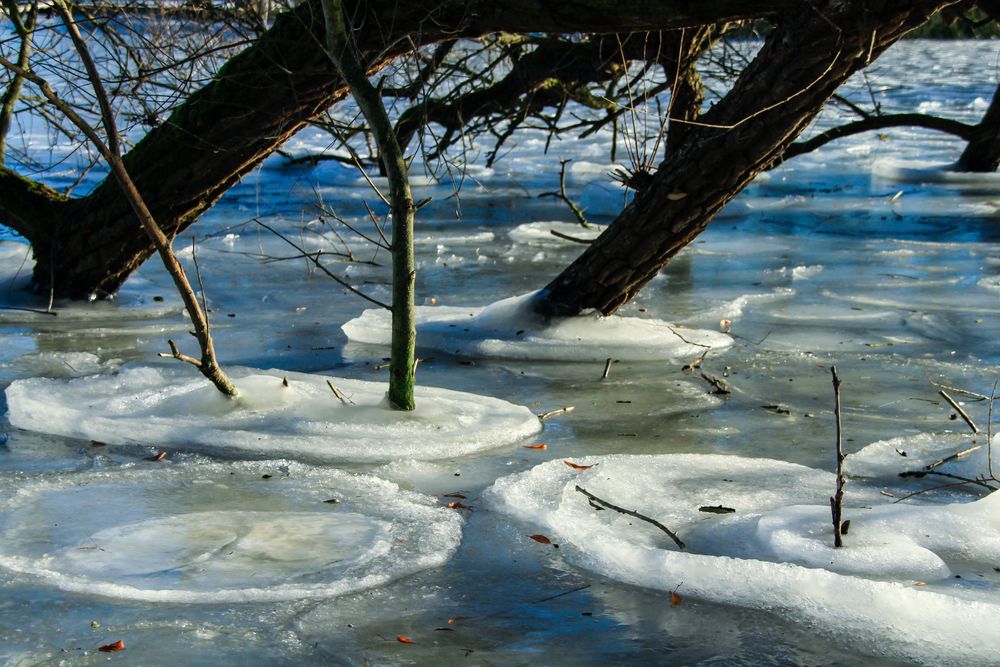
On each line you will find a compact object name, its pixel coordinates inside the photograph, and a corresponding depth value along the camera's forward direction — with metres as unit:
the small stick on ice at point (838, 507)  3.40
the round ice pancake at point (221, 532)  3.37
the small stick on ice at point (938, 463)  4.30
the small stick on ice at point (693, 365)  5.84
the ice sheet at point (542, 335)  6.14
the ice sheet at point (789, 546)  3.10
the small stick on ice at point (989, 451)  4.13
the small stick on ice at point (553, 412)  5.06
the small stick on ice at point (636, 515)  3.57
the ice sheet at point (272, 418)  4.58
